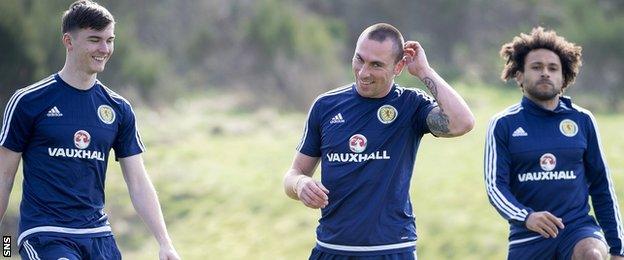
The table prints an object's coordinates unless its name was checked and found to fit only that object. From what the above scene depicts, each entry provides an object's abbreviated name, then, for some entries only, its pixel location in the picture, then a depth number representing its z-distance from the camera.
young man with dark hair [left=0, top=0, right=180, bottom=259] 14.04
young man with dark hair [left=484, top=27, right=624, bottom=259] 15.16
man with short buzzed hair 14.19
